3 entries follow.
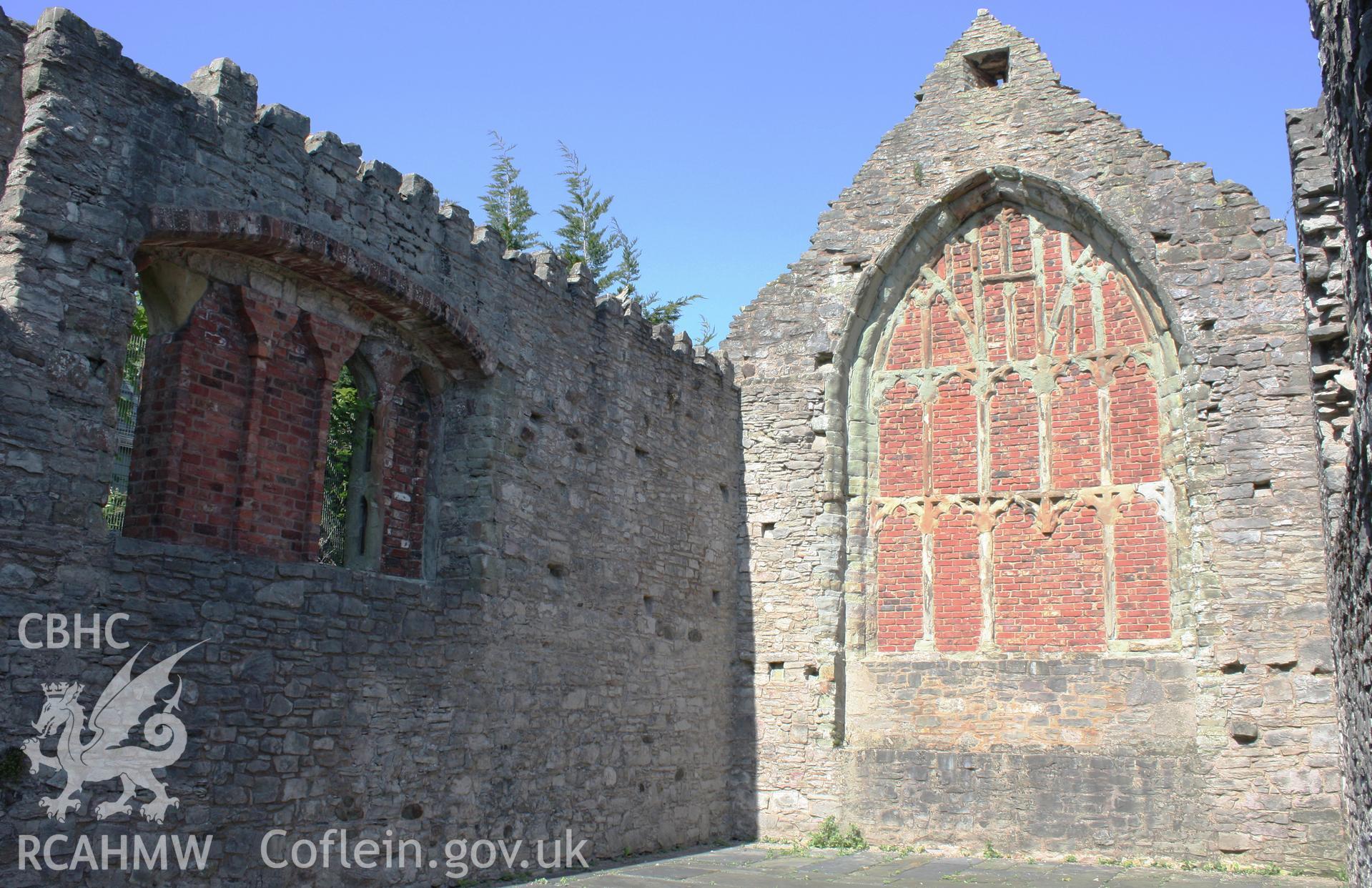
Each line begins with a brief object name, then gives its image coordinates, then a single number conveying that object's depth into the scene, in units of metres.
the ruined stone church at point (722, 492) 6.65
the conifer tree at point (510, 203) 21.89
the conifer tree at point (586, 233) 22.44
